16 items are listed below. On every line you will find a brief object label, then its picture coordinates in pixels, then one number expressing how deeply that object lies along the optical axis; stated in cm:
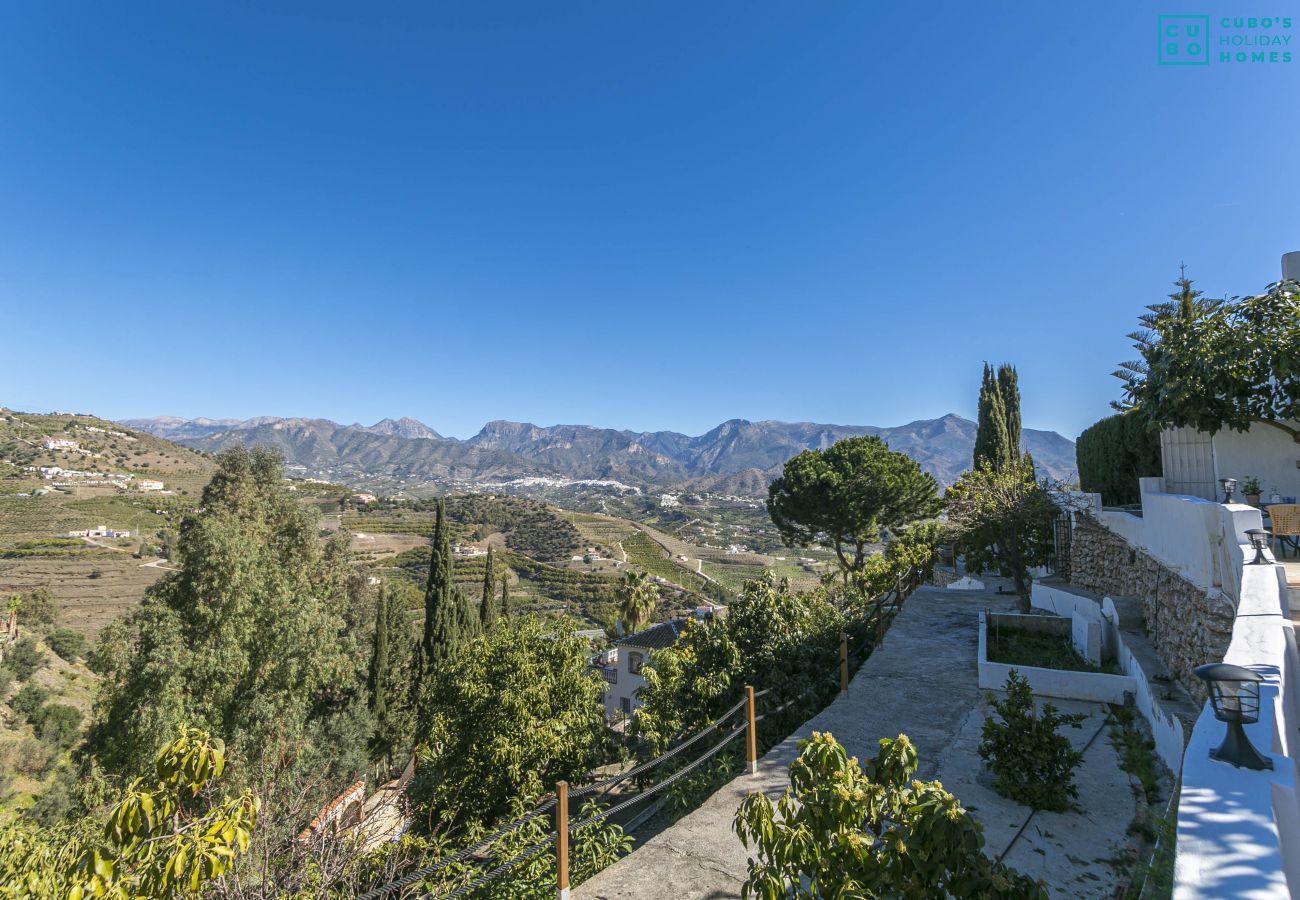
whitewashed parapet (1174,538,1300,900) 154
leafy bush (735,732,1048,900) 186
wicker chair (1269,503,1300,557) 607
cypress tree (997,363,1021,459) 2403
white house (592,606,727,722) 2686
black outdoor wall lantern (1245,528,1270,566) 427
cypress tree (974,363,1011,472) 2142
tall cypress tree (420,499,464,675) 2258
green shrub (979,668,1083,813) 457
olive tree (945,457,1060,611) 1006
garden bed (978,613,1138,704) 672
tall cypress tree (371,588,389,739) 2039
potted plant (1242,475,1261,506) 745
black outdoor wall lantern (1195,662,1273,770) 211
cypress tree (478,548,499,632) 2700
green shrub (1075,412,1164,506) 1102
